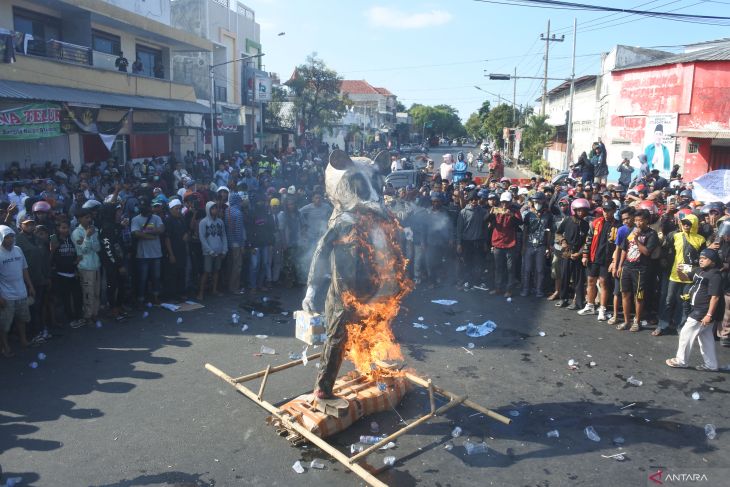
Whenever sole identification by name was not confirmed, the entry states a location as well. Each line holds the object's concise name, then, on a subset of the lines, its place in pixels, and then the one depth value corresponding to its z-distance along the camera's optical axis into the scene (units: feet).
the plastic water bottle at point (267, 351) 23.75
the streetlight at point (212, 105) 80.17
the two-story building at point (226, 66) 100.78
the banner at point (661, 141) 66.08
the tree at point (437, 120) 349.20
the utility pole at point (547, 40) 123.85
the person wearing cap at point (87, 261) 26.32
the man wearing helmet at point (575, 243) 30.27
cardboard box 17.80
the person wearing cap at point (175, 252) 30.53
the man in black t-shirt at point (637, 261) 25.89
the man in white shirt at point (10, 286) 22.17
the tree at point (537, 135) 118.52
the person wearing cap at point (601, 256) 28.45
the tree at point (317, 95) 120.06
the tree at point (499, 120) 191.93
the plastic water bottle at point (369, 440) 16.37
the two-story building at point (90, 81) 47.26
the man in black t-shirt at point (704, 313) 21.25
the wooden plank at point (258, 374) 19.12
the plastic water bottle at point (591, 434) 16.83
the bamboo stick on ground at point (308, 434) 13.80
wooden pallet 14.44
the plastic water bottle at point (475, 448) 16.01
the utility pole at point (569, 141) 96.78
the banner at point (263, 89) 117.19
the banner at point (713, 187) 35.19
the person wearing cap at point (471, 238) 34.47
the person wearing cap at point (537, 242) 32.14
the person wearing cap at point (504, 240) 32.96
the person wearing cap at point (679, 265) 24.75
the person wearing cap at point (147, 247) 29.01
